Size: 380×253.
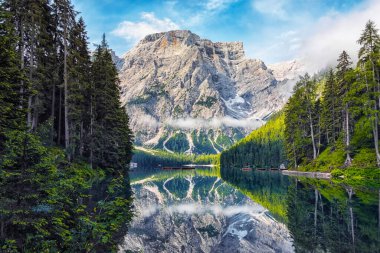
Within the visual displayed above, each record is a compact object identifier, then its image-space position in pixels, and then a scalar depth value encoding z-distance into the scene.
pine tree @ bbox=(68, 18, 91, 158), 31.28
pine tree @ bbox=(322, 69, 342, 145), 56.44
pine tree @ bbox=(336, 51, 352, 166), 45.97
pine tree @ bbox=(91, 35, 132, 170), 37.69
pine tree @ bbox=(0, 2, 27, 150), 13.46
